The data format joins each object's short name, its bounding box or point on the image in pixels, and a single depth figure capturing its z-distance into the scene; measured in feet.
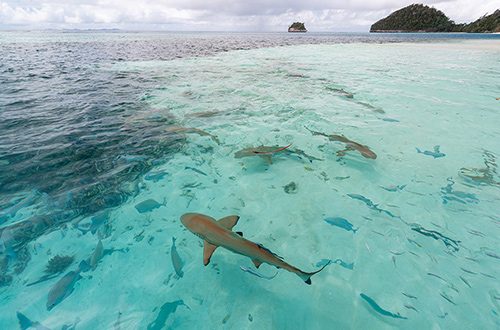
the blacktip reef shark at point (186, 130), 22.73
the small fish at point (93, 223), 12.23
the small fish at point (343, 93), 35.08
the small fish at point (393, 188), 15.01
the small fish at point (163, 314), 8.22
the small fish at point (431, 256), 10.39
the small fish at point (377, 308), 8.46
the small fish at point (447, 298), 8.73
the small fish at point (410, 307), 8.66
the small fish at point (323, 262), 10.47
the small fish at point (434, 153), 18.44
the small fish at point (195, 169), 17.33
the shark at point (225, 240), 8.70
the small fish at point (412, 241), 11.25
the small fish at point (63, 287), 8.93
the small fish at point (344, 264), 10.35
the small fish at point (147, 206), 13.70
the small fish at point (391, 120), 25.51
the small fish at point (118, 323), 8.14
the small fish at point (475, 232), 11.54
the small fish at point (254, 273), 9.93
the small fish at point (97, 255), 10.49
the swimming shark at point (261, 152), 18.01
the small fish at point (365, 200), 13.75
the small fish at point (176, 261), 10.17
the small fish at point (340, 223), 12.35
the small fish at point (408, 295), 9.01
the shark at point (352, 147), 18.22
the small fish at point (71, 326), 8.05
